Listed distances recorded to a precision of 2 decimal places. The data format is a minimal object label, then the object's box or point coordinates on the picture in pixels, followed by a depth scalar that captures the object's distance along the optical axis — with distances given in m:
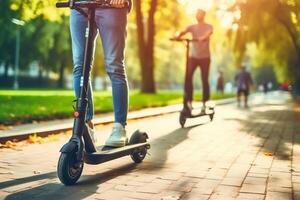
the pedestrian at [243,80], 21.83
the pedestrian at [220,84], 35.75
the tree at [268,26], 20.62
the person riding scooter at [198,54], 9.98
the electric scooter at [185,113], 9.42
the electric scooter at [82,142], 3.76
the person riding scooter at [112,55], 4.44
